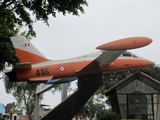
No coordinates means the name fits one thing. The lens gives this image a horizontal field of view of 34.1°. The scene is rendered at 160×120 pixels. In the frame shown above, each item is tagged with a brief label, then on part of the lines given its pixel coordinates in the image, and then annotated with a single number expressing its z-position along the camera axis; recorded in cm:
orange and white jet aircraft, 1443
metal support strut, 1397
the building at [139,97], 1681
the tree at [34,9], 1246
